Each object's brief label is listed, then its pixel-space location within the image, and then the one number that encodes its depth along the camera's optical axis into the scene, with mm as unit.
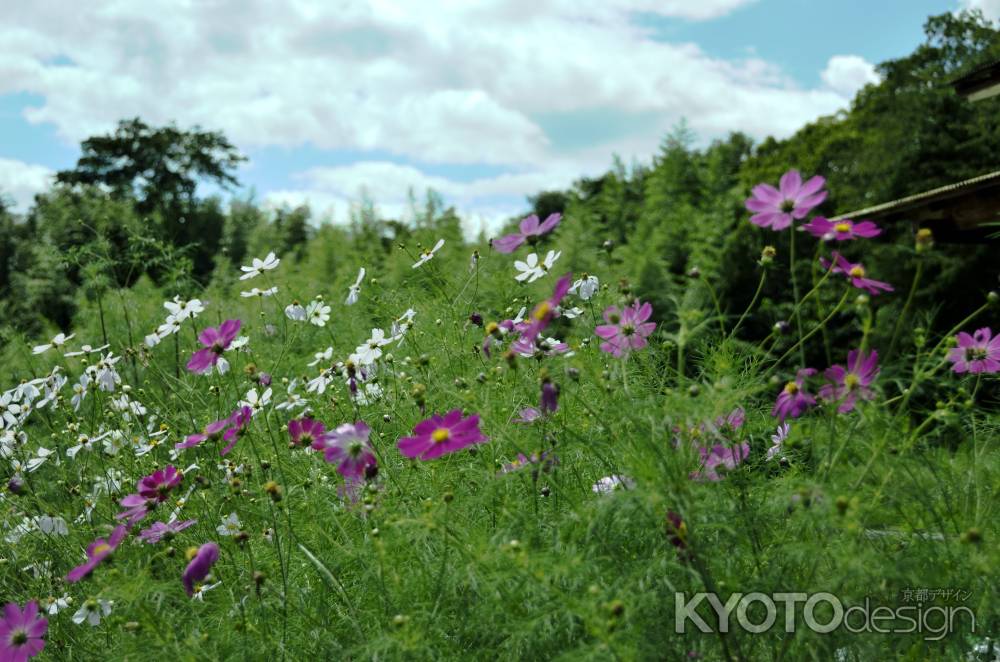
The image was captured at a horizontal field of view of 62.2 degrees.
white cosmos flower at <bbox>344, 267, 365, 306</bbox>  2329
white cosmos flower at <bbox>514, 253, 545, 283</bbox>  2125
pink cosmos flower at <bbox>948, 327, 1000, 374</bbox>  1600
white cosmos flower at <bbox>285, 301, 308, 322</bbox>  2411
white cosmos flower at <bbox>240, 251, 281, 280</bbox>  2346
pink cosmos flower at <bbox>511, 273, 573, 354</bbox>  1295
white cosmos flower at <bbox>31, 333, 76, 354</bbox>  2798
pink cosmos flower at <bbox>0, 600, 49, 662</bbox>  1613
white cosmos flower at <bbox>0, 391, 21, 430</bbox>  2580
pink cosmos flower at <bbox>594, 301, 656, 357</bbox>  1583
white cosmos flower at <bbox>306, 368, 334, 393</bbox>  2110
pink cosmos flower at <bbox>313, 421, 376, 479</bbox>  1434
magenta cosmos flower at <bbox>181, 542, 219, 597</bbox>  1469
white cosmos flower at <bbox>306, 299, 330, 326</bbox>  2597
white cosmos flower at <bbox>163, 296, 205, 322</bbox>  2236
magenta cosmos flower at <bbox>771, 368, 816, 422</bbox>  1371
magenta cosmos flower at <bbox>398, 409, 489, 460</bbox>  1370
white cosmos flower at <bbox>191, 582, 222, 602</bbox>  1659
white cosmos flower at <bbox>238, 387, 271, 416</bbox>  2039
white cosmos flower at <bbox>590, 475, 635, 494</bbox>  1426
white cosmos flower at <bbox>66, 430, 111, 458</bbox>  2367
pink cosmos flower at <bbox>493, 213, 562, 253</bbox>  1924
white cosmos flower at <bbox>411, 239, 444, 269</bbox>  2156
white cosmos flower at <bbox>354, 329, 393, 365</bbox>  2088
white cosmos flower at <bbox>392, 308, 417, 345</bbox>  2149
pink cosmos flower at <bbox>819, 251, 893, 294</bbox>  1353
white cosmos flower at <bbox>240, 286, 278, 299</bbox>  2327
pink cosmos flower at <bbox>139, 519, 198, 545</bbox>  1674
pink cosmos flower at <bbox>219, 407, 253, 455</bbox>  1666
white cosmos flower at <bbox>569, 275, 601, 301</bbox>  2025
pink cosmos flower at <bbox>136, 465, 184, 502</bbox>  1676
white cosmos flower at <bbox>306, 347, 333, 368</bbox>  2172
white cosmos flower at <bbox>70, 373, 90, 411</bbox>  2475
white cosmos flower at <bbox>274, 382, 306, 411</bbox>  2006
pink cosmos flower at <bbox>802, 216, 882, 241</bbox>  1436
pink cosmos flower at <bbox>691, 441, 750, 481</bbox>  1447
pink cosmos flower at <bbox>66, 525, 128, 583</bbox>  1458
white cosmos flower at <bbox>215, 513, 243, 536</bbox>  1797
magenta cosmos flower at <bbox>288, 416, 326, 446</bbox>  1771
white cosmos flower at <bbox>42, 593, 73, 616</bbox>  1913
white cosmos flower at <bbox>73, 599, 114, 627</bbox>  1690
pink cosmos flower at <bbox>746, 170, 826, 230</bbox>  1453
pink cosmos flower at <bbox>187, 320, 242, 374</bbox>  1796
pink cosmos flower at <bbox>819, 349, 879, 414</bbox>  1296
